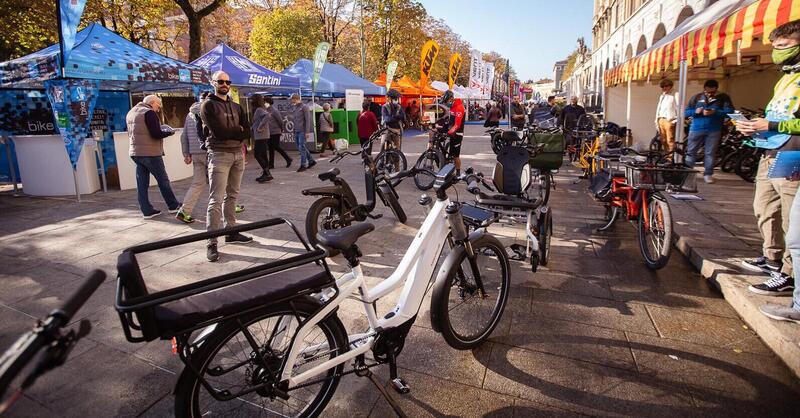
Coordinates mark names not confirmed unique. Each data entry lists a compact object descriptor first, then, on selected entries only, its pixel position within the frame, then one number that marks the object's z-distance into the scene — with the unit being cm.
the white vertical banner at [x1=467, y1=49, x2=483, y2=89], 2669
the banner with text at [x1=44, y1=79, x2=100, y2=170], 768
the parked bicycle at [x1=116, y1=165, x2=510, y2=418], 169
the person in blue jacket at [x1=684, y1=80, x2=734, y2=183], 797
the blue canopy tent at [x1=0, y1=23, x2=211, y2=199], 767
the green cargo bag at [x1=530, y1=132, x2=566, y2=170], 646
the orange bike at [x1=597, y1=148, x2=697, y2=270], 427
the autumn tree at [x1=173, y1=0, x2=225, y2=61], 1492
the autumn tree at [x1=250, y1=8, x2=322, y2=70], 2700
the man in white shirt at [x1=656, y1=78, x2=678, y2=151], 1010
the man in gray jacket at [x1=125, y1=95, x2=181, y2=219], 644
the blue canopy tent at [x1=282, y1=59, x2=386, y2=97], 1573
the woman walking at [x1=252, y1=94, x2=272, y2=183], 1003
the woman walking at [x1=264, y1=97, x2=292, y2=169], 1105
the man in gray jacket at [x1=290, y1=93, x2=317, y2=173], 1149
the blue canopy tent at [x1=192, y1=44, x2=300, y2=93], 1206
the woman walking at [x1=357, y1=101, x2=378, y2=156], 1212
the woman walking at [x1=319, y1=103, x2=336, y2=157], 1434
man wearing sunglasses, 484
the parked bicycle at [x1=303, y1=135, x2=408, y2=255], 488
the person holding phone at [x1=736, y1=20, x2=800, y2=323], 307
